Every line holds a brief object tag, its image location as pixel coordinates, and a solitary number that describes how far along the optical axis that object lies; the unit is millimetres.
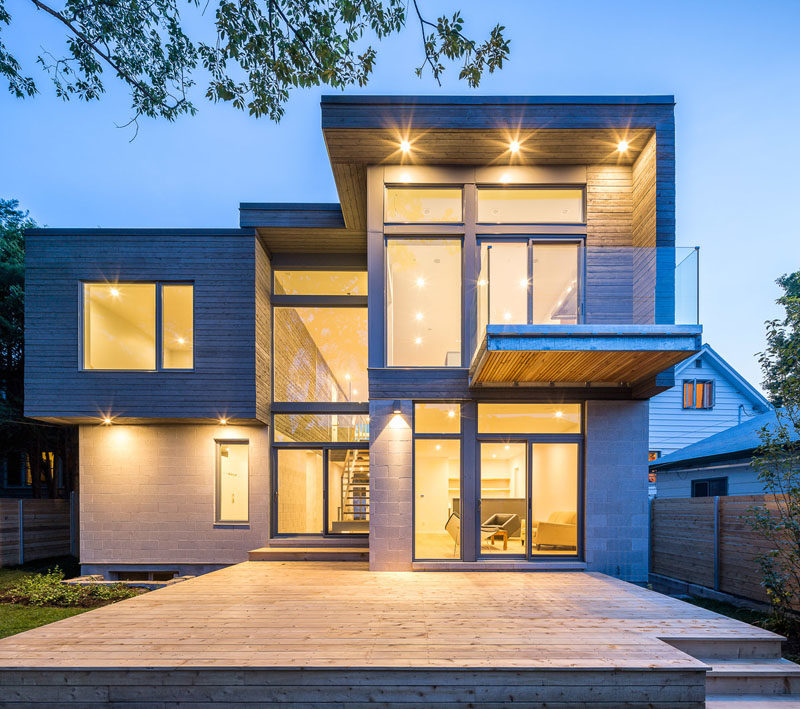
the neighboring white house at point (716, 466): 9758
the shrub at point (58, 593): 7184
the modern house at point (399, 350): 6789
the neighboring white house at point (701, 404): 14617
